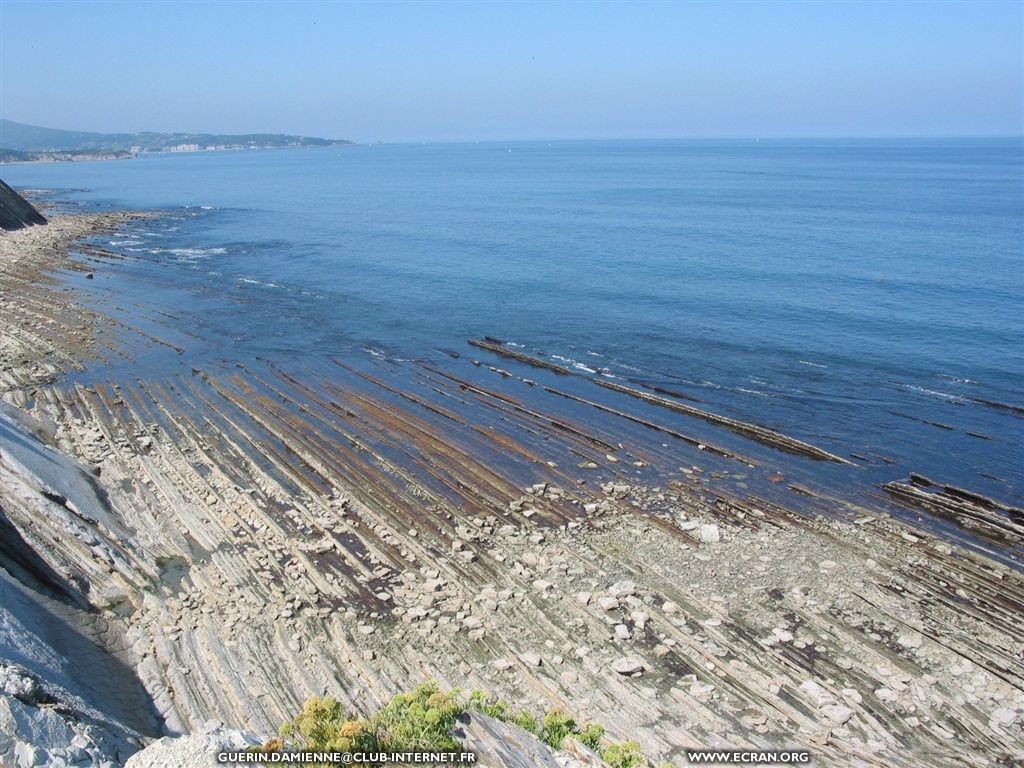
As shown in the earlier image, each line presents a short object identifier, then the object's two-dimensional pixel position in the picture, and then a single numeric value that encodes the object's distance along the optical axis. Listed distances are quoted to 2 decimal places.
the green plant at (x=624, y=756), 12.23
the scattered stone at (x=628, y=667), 16.66
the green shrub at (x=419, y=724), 10.66
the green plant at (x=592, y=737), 13.13
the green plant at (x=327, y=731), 10.30
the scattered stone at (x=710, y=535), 22.55
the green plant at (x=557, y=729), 12.85
